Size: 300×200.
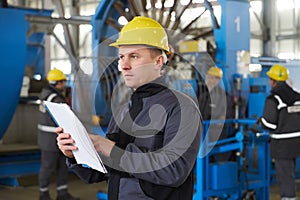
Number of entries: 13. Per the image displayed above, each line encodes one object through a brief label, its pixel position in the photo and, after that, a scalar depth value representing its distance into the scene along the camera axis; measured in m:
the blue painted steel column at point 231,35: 6.15
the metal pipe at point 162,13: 7.04
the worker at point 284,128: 5.00
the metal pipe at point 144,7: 7.10
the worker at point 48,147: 5.66
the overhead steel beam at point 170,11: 7.11
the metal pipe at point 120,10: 7.48
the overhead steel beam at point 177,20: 7.04
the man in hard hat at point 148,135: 1.69
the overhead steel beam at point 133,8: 7.05
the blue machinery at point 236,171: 4.65
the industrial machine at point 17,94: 5.96
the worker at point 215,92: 5.89
